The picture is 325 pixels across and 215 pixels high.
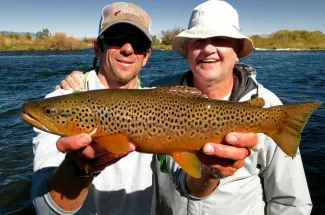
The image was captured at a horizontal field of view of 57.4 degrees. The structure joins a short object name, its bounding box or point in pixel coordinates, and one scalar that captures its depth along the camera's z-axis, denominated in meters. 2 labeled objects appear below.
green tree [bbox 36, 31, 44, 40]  76.62
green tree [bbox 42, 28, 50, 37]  85.53
